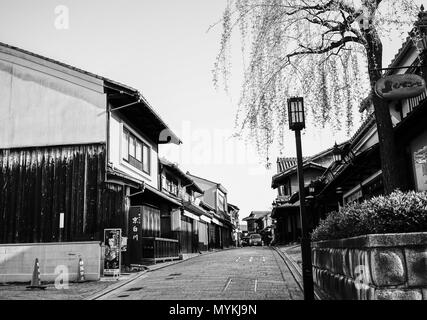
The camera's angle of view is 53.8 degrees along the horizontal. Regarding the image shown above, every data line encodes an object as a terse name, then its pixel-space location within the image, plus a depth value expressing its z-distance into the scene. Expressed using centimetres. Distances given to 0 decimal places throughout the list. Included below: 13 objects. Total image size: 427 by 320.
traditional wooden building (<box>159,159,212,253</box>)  2533
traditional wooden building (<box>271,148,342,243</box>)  3706
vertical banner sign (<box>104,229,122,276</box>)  1427
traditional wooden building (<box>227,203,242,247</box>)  7235
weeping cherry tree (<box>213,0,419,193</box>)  845
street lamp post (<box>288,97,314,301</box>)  699
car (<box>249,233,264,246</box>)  6023
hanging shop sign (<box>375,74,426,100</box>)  736
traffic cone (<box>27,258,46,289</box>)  1299
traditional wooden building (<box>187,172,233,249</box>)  4829
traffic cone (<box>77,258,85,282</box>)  1443
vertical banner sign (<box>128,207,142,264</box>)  1691
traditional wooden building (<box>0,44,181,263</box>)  1599
